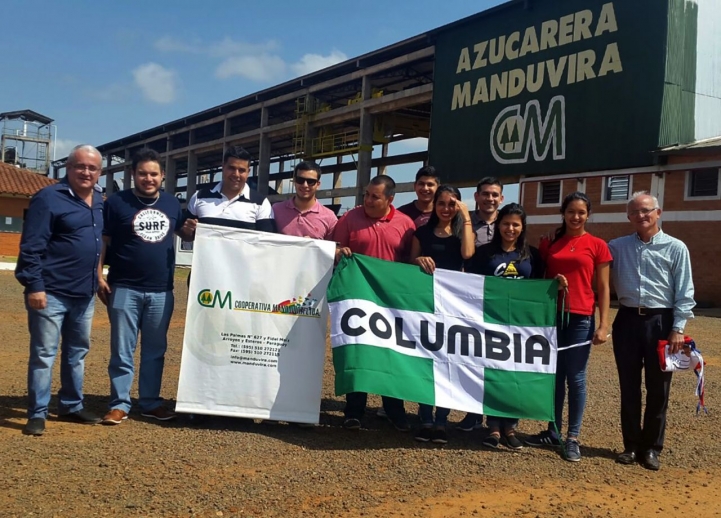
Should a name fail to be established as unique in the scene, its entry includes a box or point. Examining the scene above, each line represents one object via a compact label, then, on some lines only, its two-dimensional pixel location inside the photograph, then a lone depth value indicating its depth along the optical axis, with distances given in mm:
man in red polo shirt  5305
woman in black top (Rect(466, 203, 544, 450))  5035
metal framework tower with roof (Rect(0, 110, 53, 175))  50438
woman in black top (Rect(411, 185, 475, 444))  5039
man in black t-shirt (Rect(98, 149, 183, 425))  5047
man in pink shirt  5430
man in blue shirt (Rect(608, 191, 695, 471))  4820
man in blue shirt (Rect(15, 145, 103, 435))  4625
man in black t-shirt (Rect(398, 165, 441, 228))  5541
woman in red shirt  4941
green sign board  22161
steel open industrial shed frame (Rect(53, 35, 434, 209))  32719
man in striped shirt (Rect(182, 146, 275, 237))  5309
